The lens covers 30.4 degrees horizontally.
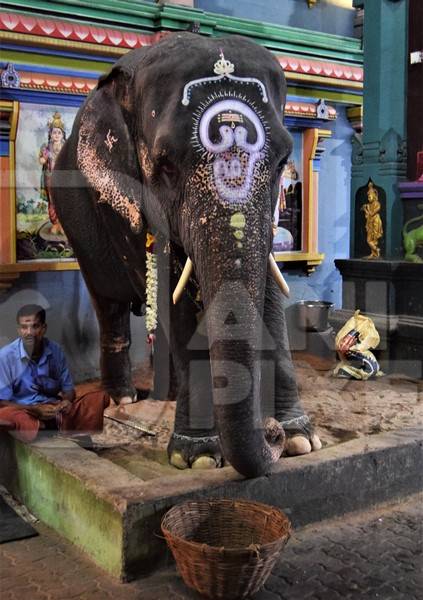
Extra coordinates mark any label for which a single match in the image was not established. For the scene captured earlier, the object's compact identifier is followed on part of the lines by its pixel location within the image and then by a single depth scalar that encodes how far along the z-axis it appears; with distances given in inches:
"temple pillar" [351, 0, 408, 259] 258.7
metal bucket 301.4
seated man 166.2
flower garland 153.3
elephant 123.6
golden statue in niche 261.6
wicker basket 111.7
